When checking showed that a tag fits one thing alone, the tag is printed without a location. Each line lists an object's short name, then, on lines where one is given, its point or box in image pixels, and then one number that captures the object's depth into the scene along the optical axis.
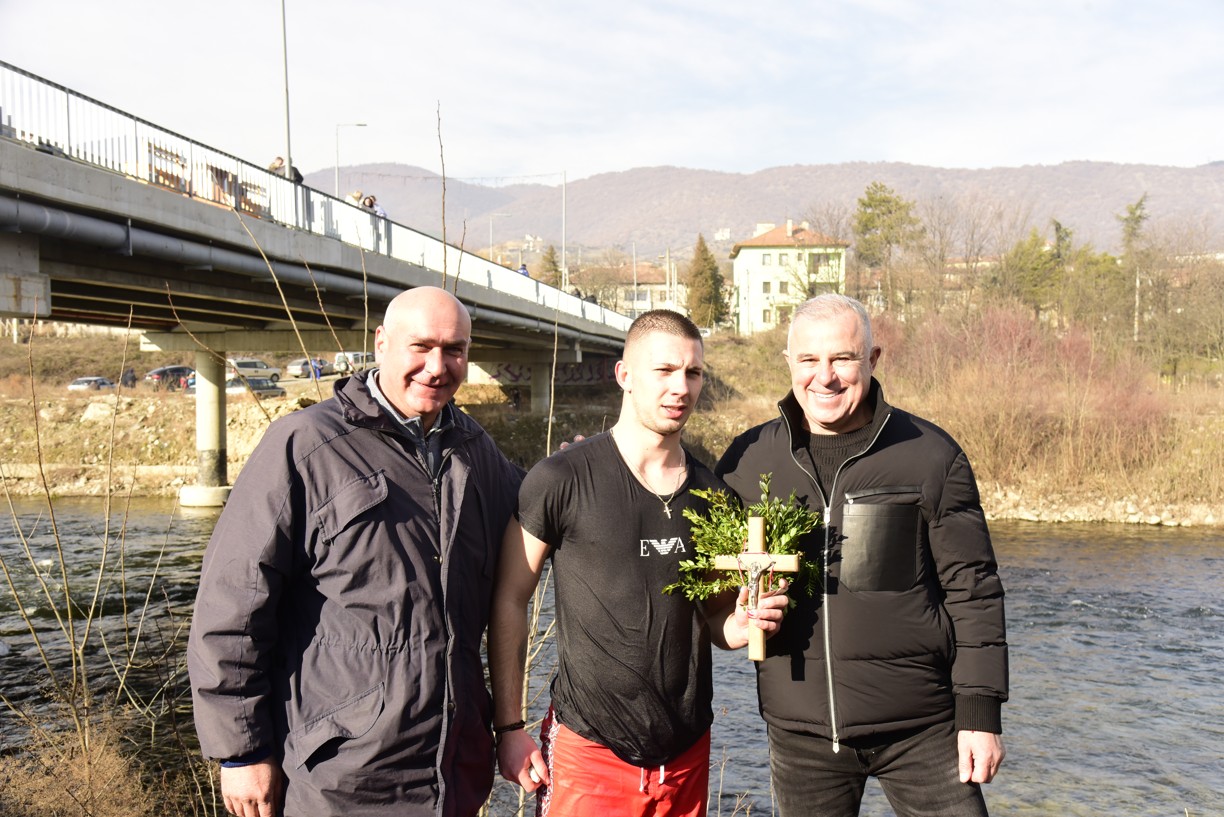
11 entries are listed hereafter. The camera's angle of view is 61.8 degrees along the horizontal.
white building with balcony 66.81
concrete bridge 14.15
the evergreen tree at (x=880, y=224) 74.62
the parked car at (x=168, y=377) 51.22
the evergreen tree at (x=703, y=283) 95.56
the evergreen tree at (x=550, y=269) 101.81
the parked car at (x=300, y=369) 59.39
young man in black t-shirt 3.77
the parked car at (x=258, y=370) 60.59
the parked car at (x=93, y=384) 52.34
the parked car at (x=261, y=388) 48.16
